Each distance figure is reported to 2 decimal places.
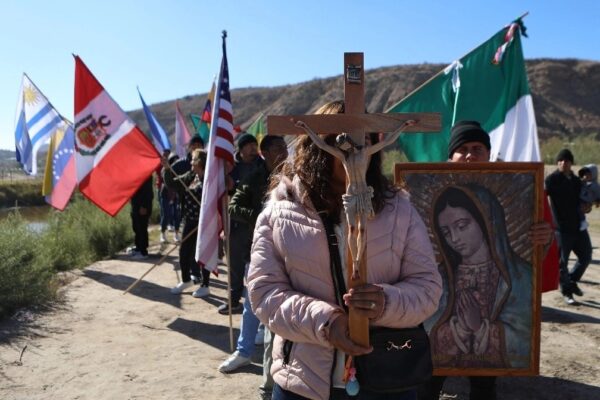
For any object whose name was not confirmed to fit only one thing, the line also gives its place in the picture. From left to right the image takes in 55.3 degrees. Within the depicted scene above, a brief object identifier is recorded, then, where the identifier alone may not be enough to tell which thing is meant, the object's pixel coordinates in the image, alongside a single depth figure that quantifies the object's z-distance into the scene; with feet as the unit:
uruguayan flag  33.91
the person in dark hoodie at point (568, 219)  22.54
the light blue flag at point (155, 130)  37.65
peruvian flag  22.30
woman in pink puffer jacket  6.19
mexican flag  19.45
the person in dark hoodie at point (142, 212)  31.68
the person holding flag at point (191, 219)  22.34
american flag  17.35
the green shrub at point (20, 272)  20.34
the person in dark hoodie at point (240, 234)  18.60
